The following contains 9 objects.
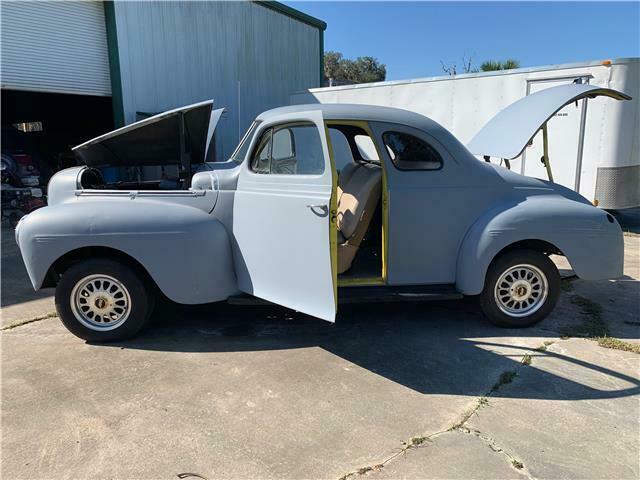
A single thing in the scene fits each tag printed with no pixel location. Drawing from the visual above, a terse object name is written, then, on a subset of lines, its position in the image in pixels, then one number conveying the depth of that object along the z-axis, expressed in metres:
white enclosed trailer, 7.92
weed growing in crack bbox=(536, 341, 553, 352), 4.07
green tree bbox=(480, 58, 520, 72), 19.78
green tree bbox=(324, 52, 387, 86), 45.72
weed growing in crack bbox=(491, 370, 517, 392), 3.47
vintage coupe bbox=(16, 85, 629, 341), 3.94
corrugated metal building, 10.11
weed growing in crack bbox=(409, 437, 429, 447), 2.81
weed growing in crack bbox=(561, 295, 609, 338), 4.41
